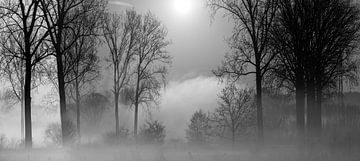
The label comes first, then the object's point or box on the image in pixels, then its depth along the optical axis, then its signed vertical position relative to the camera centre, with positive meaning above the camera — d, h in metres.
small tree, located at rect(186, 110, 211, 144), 69.87 -6.67
